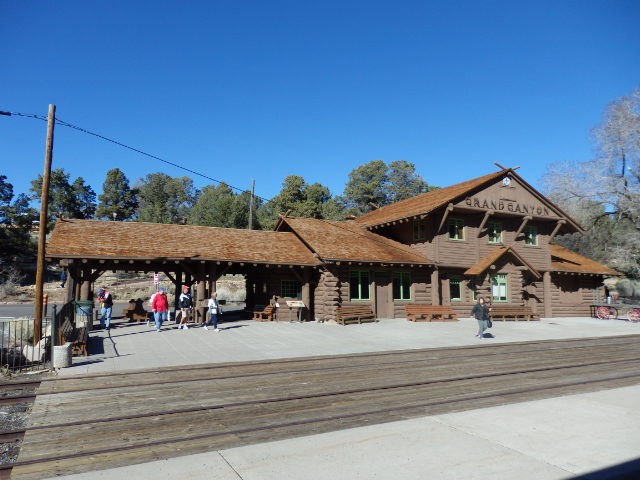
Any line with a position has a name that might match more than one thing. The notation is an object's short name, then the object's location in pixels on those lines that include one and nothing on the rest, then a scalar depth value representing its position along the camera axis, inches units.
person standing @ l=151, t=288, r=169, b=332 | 676.7
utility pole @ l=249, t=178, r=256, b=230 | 1562.3
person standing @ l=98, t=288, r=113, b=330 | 659.4
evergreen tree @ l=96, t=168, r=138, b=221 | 2514.8
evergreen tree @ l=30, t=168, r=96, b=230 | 2167.8
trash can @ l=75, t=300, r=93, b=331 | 648.4
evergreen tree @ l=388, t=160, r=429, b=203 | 2359.7
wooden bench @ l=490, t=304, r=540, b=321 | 965.2
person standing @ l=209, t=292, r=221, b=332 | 683.4
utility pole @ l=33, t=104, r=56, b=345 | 513.7
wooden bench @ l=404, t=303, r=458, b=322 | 906.7
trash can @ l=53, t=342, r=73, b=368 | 423.2
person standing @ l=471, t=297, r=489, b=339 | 675.4
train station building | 768.3
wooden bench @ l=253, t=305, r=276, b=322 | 855.7
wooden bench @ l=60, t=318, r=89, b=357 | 479.2
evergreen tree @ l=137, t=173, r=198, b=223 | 3139.8
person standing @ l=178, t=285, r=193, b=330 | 705.6
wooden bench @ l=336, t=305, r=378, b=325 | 826.2
